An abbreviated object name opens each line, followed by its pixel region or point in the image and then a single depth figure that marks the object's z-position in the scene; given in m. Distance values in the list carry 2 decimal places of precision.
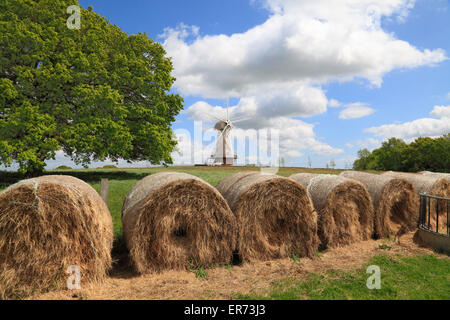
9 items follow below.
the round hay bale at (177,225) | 5.75
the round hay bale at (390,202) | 9.05
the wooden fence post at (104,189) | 7.89
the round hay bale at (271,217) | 6.58
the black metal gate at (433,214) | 9.31
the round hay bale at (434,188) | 10.52
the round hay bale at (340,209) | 7.76
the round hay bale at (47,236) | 4.91
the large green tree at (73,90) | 16.41
